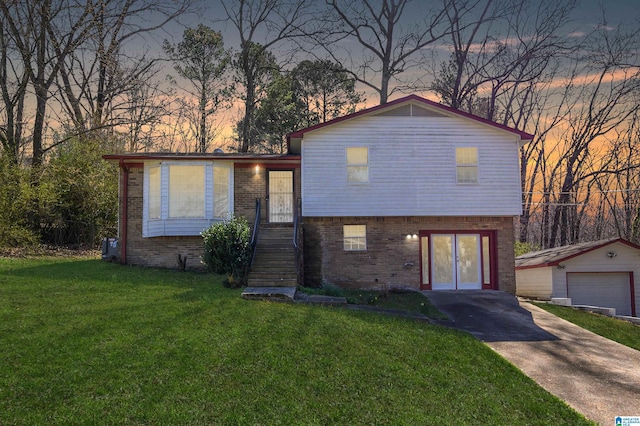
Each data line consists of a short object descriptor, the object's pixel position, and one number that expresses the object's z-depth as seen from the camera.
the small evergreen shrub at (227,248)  14.27
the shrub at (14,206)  18.20
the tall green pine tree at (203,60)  28.83
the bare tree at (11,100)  21.75
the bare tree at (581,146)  29.61
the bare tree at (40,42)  21.61
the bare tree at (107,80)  23.05
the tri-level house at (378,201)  15.85
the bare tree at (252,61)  28.55
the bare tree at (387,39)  27.00
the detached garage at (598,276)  17.86
